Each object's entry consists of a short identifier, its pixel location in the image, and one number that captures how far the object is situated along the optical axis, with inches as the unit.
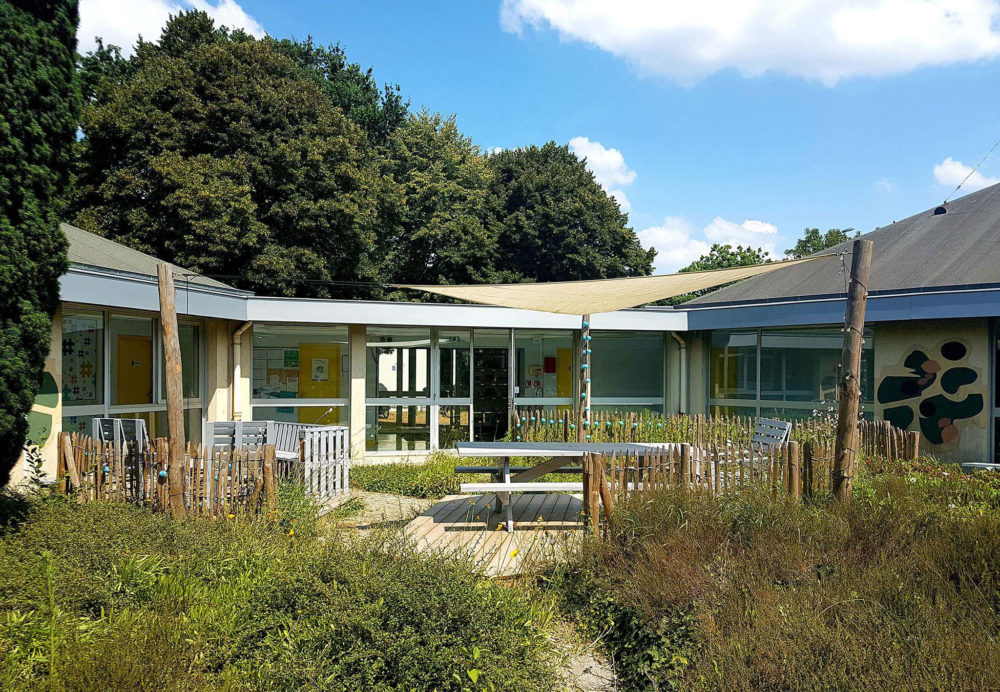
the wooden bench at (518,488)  269.4
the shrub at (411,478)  388.8
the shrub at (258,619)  134.6
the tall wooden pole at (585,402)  392.8
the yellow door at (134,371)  370.0
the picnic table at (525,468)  270.7
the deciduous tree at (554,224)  1229.1
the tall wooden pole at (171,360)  261.6
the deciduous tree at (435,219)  1147.9
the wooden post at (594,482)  230.2
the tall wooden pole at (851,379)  236.4
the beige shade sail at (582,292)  306.5
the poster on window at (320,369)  499.5
